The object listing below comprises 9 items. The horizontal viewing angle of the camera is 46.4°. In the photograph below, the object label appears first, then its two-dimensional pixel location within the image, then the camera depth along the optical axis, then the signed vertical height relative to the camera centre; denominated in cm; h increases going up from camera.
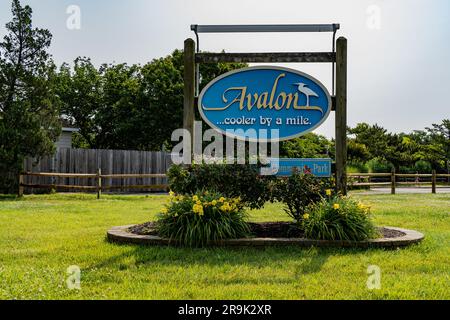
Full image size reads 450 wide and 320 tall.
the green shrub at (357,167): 3187 +17
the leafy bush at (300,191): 768 -32
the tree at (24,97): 1770 +247
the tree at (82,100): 3319 +430
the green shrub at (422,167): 3831 +23
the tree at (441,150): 3919 +152
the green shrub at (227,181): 771 -18
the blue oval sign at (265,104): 823 +103
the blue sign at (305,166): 795 +6
